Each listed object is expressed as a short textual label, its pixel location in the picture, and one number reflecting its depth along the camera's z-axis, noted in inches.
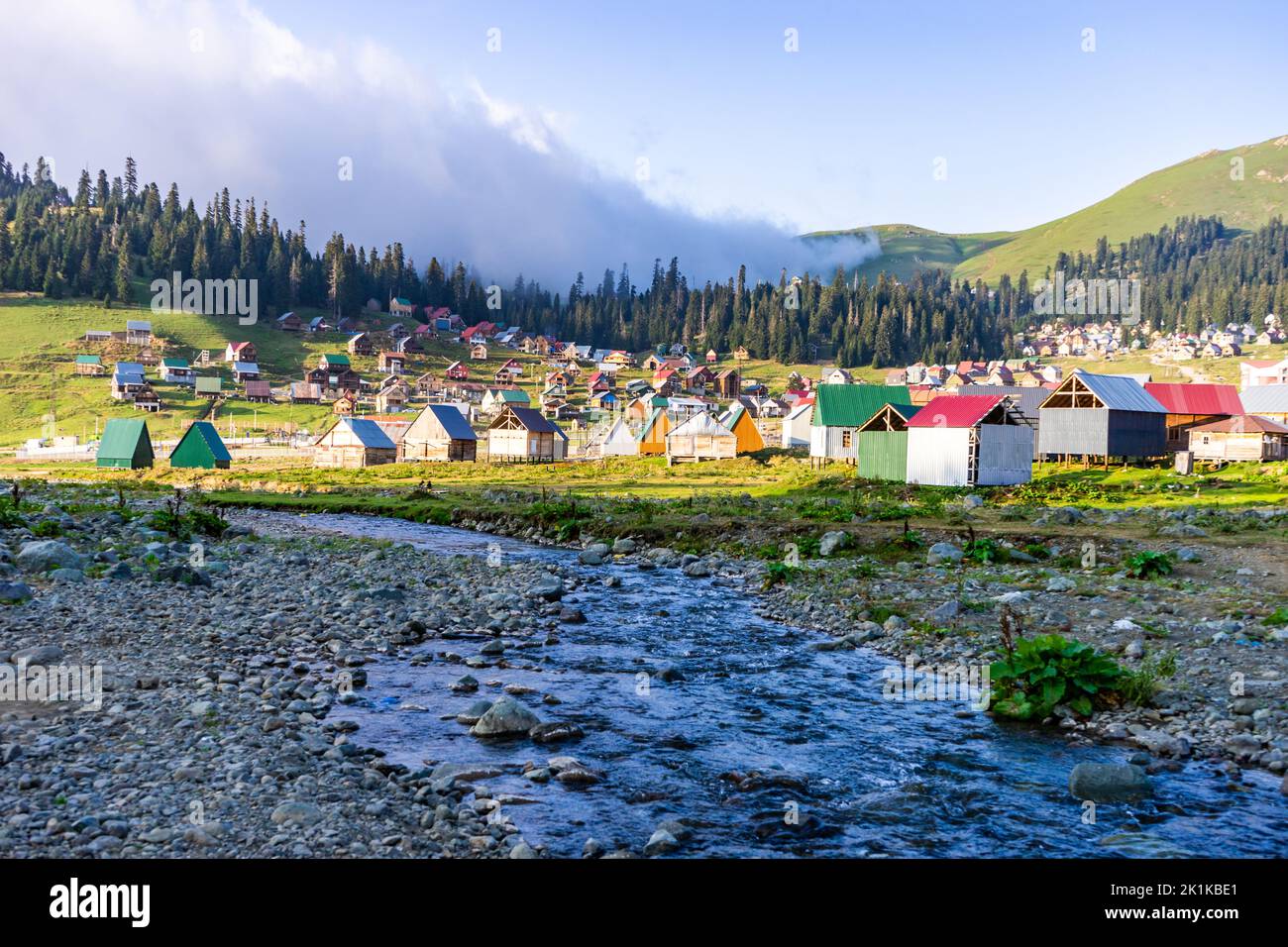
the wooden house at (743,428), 3095.5
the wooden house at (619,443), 3440.0
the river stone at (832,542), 995.3
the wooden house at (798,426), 3641.7
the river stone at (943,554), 904.9
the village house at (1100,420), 2060.8
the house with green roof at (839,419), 2581.2
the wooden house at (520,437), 3115.2
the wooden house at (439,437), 3085.6
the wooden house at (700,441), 3034.0
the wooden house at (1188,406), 2345.0
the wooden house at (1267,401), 2704.2
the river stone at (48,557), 692.1
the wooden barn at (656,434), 3336.6
